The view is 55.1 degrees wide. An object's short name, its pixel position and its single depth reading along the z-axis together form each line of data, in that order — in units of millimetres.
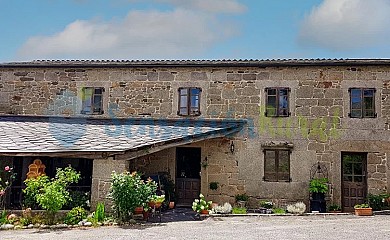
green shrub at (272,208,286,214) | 12415
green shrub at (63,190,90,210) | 10922
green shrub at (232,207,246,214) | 12130
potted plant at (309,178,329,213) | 13078
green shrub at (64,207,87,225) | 9780
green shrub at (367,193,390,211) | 12672
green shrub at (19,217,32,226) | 9633
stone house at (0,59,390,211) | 13359
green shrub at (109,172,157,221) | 9695
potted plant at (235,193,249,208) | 13431
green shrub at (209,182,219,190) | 13856
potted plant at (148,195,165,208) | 10644
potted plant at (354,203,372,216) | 11773
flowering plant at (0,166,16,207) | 12336
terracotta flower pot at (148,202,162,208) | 10797
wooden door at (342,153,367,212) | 13484
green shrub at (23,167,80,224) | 9414
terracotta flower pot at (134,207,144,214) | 10309
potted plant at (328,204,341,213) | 13062
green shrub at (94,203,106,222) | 9852
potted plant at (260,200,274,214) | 12998
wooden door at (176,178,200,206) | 14305
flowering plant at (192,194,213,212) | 11672
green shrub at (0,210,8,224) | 9727
